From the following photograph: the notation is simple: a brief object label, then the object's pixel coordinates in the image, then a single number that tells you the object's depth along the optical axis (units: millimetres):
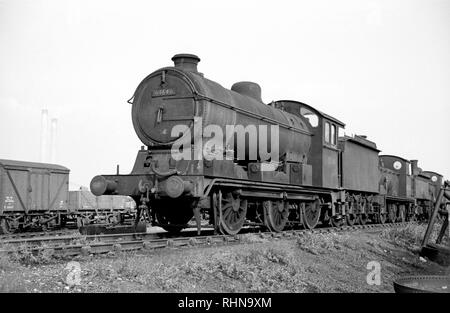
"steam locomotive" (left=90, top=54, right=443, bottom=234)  10000
